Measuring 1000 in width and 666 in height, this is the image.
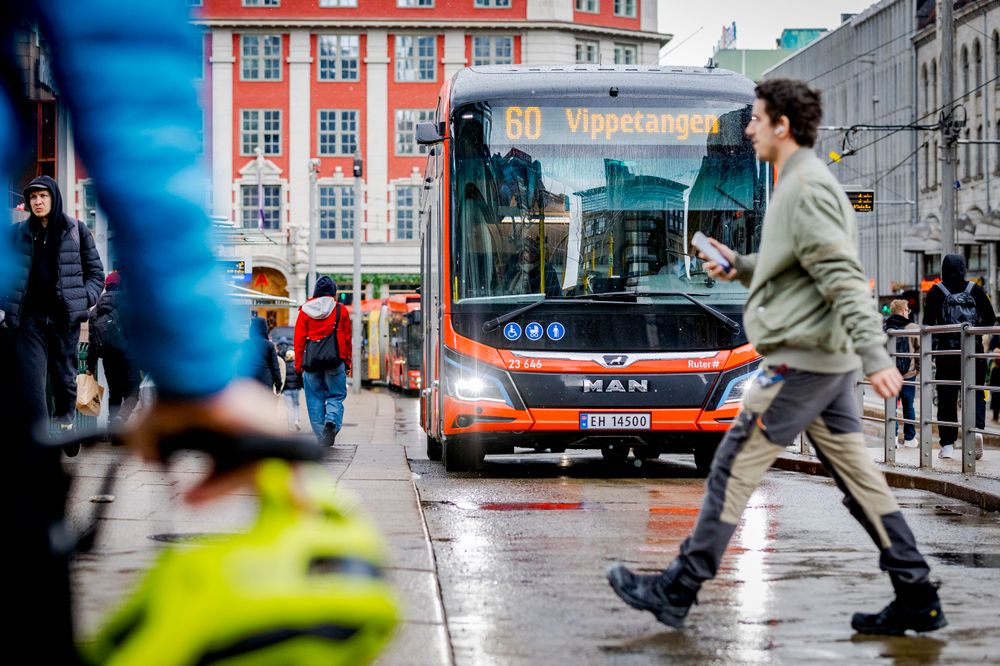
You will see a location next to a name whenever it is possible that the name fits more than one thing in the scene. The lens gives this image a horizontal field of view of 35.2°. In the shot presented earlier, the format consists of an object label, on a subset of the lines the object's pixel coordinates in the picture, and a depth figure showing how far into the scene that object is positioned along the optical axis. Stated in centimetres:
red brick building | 7219
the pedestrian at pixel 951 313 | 1415
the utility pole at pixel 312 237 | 4566
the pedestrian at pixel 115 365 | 1188
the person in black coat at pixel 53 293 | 805
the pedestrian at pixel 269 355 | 1705
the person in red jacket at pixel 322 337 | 1659
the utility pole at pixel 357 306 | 4438
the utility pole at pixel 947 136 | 2864
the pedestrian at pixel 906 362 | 1602
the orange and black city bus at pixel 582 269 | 1239
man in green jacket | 519
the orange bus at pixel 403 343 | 4262
